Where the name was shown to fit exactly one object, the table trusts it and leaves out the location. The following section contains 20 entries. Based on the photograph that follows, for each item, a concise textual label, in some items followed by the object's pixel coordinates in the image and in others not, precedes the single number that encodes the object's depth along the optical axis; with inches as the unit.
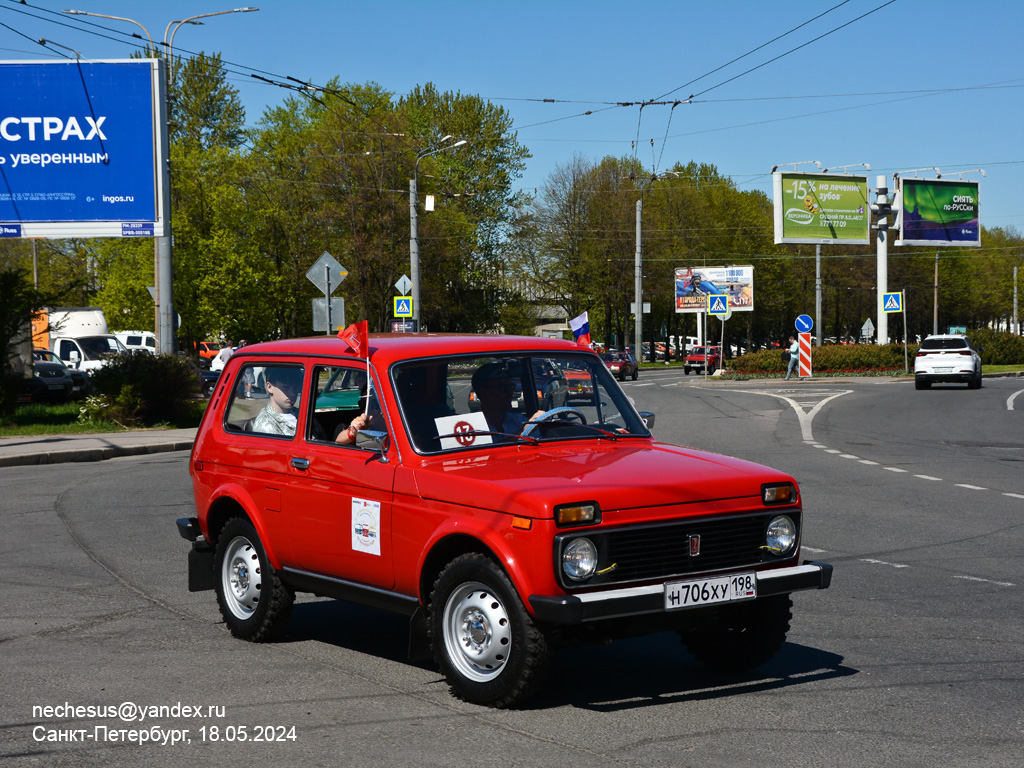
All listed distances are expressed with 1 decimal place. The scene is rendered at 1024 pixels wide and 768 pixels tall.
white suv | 1547.7
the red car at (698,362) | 2581.2
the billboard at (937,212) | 2389.3
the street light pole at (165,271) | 1075.3
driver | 239.1
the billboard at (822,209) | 2310.5
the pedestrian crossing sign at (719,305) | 1823.3
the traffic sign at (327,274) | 962.7
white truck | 1663.4
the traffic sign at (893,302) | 1972.2
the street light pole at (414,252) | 1505.8
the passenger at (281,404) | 263.6
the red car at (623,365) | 2295.8
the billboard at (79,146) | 1066.1
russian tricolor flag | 443.3
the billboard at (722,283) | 2903.5
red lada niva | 199.0
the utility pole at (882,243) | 2171.5
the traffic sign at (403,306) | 1357.0
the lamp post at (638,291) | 2519.4
